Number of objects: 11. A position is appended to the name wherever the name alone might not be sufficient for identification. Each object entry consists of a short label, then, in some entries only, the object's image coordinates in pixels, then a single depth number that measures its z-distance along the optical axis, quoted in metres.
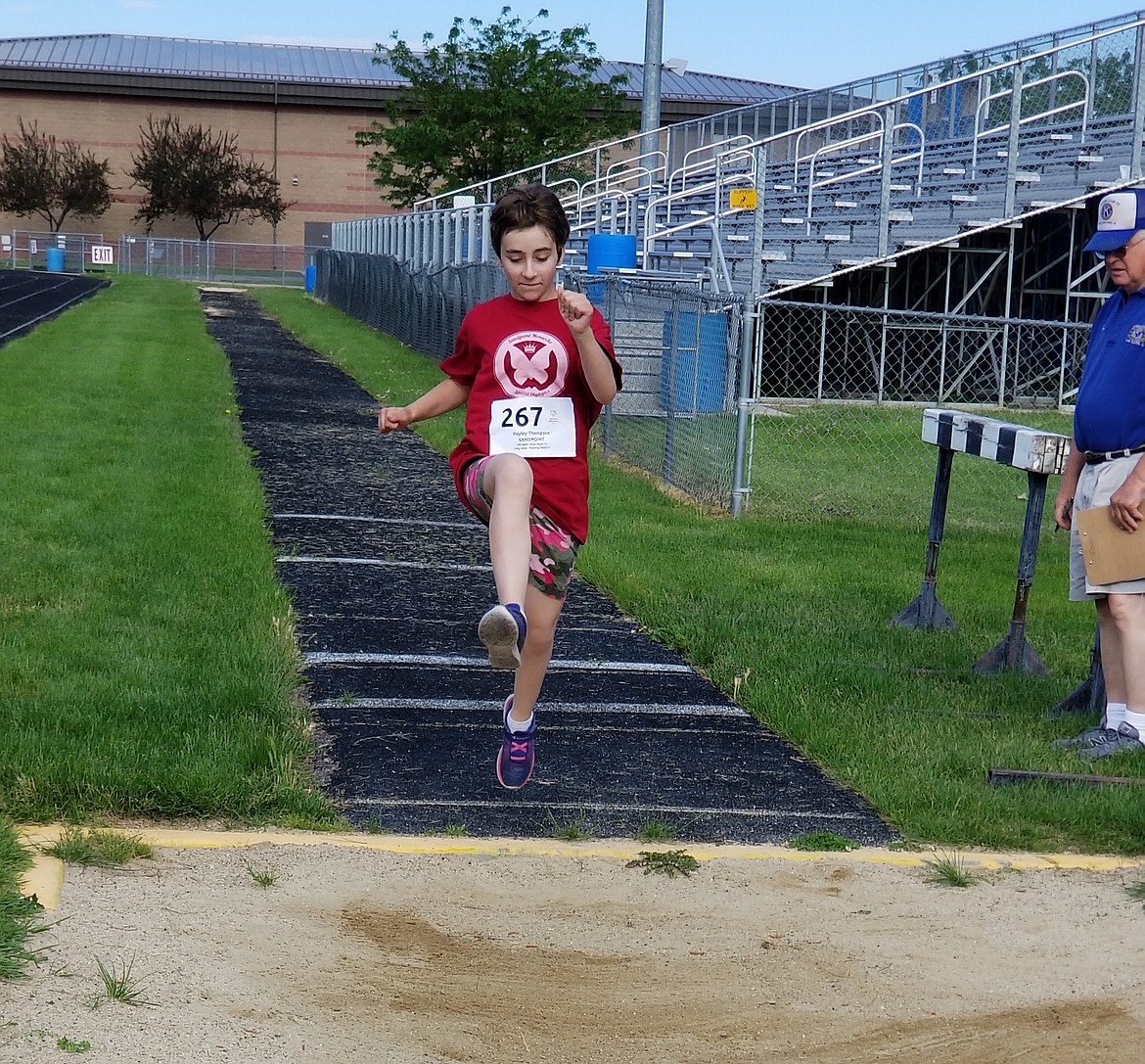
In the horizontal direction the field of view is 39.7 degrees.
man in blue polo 5.43
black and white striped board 6.54
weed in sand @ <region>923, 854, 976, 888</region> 4.50
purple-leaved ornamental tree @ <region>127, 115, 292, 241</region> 65.12
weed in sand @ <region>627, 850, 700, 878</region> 4.49
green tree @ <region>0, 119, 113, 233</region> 64.88
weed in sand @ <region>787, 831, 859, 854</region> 4.76
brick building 68.19
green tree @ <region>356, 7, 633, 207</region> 41.59
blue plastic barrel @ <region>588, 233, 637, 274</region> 18.52
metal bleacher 18.27
